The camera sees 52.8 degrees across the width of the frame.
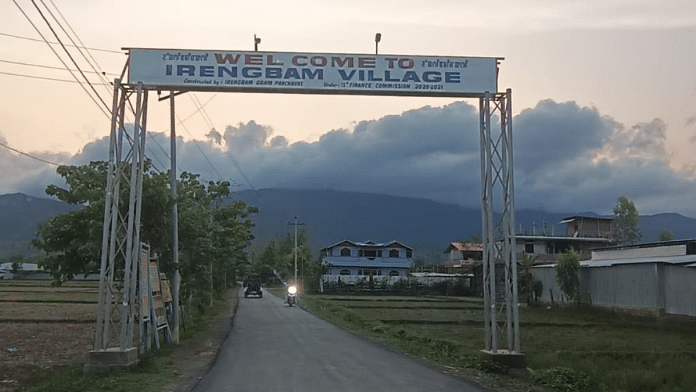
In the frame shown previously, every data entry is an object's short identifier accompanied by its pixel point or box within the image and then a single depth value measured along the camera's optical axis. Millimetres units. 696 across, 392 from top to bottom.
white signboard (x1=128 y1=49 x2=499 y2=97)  14555
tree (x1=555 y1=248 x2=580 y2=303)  42719
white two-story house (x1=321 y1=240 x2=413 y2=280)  92188
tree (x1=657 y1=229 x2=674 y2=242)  95125
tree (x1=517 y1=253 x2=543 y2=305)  50469
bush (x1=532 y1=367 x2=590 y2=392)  12899
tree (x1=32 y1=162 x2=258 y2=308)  19500
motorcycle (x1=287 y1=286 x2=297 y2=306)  45156
